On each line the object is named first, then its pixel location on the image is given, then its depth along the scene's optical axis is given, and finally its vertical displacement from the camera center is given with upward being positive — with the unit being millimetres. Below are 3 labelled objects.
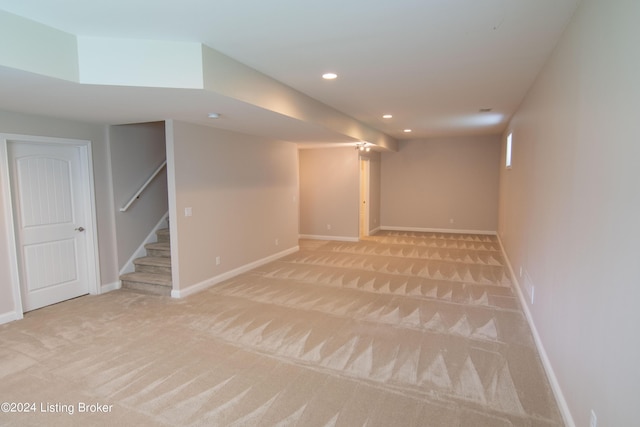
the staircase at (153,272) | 4859 -1227
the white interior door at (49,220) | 4125 -390
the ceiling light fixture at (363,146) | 7726 +891
